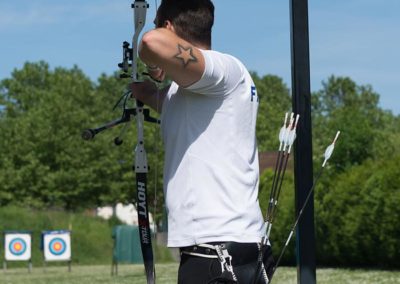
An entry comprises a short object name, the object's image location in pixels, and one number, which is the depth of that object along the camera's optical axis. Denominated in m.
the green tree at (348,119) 23.45
